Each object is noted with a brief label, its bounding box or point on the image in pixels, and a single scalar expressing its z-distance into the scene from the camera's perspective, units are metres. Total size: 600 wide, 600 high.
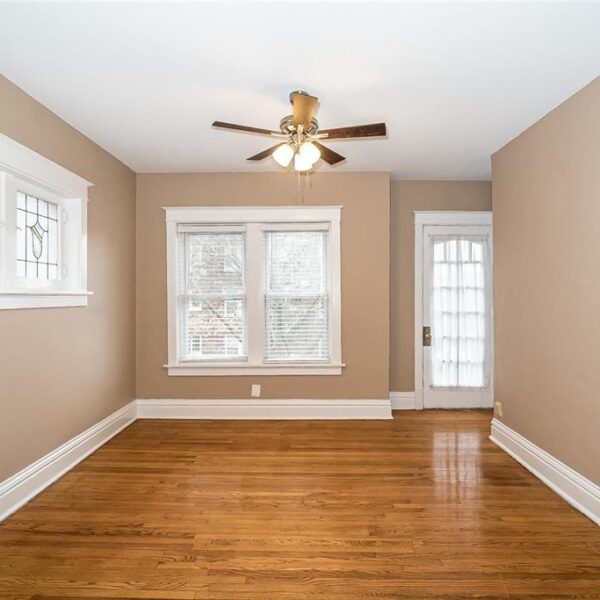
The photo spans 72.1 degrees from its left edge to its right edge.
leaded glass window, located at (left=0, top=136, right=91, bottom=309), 2.62
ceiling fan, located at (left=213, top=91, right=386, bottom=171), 2.49
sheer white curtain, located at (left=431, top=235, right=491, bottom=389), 4.82
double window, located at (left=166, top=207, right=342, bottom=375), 4.49
